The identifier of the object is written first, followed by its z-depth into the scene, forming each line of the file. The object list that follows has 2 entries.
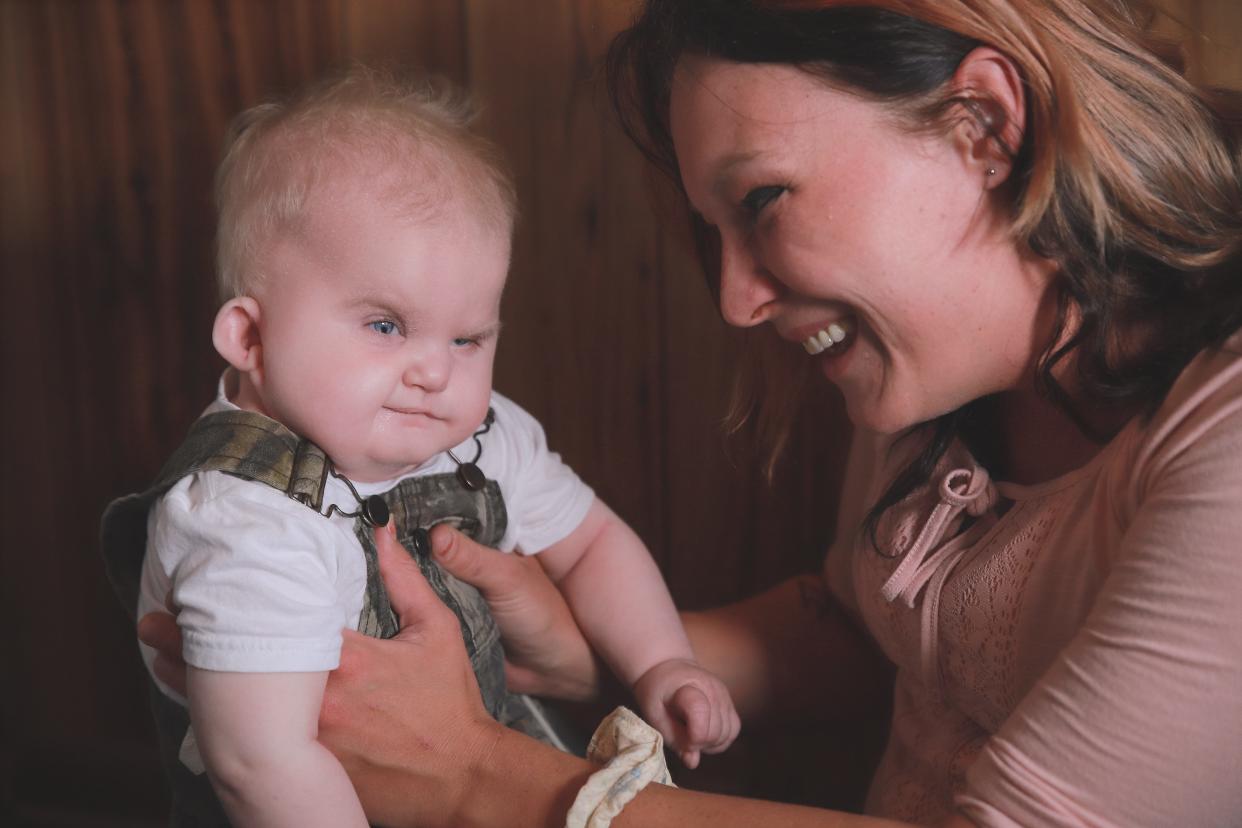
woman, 0.81
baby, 0.94
